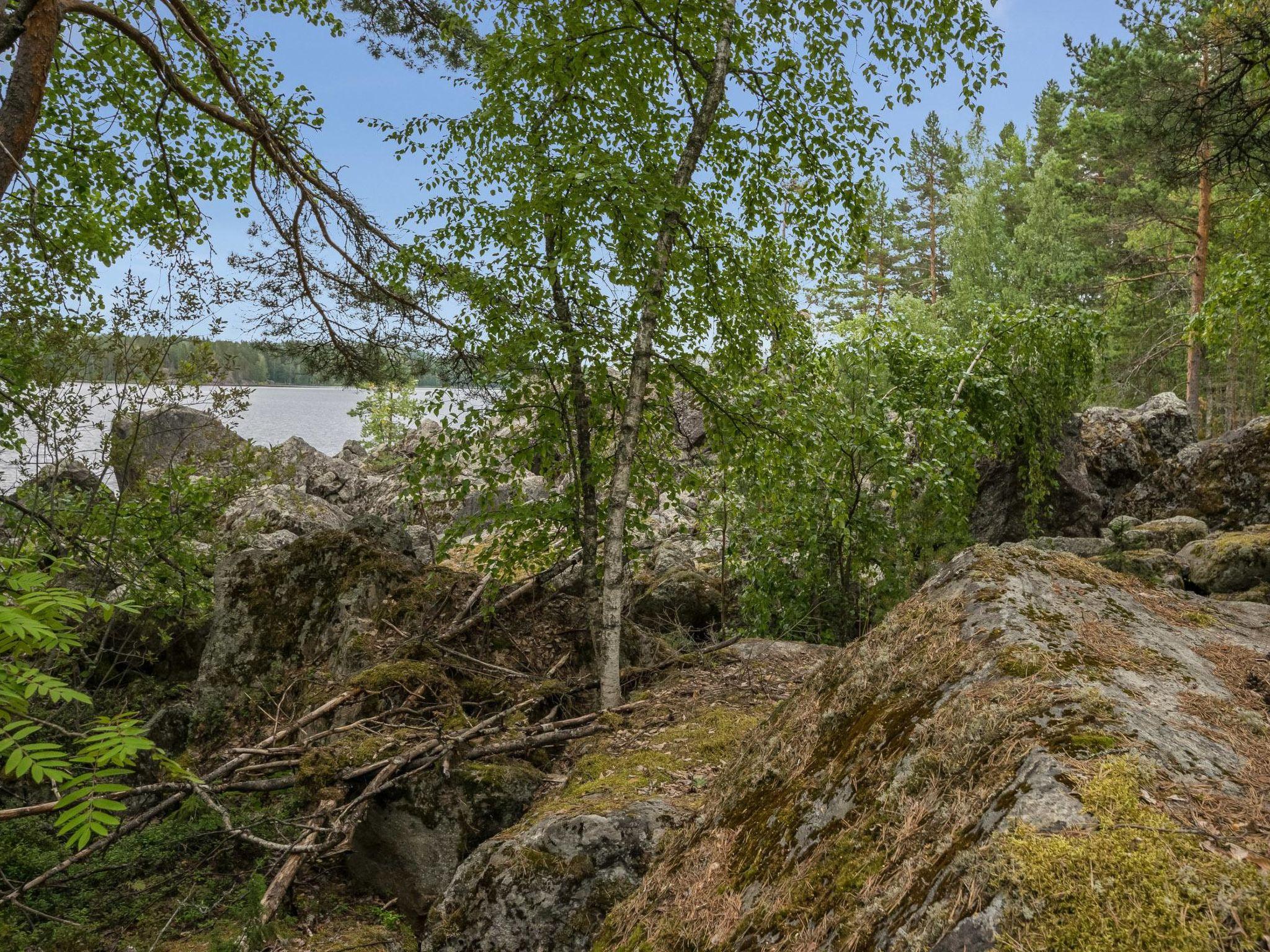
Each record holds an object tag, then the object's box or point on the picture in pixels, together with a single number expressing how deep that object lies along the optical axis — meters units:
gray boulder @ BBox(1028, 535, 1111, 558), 9.30
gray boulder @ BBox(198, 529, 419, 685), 7.34
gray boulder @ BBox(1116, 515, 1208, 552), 10.63
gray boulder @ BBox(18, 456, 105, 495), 7.64
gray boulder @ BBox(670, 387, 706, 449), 6.54
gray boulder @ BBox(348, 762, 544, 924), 4.44
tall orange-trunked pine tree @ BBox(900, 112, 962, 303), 37.06
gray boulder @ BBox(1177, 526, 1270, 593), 8.70
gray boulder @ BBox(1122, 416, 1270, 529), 11.61
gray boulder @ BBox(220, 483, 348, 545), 16.64
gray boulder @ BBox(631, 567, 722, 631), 9.05
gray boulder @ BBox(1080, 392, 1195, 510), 13.05
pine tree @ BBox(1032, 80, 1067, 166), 36.97
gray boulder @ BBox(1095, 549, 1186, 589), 7.26
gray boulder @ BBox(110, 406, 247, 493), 8.02
